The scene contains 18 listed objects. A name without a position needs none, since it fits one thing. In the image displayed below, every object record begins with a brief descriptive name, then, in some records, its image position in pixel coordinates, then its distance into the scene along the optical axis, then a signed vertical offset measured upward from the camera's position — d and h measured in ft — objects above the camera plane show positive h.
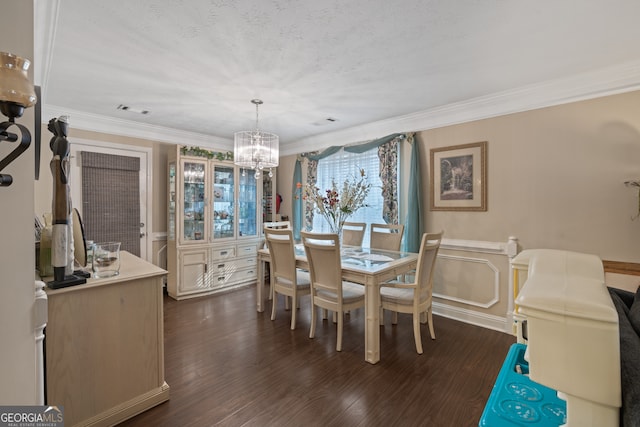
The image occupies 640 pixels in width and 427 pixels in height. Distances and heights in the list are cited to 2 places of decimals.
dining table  8.09 -1.84
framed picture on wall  10.57 +1.33
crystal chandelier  10.15 +2.29
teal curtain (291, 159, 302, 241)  16.99 +0.54
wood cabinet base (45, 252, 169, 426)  5.11 -2.68
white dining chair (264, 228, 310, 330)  10.03 -2.14
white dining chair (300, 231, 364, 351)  8.57 -2.22
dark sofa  1.41 -0.90
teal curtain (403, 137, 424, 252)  11.87 +0.20
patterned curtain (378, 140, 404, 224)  12.72 +1.49
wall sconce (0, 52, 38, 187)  2.67 +1.13
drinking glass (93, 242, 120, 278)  5.86 -0.99
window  13.84 +1.99
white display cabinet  13.69 -0.75
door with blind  12.05 +0.86
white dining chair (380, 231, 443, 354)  8.43 -2.59
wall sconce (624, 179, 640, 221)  7.85 +0.74
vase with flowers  9.94 +0.35
